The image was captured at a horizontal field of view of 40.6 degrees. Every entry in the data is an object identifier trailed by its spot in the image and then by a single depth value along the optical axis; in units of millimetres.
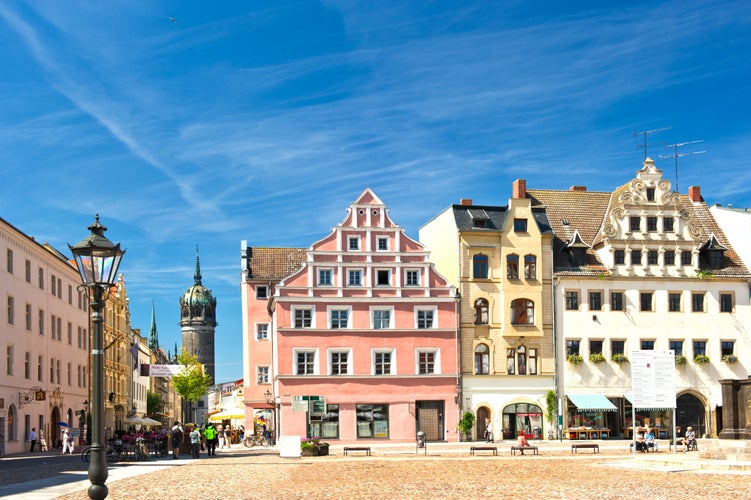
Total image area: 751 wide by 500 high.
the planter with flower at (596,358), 64938
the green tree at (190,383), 120750
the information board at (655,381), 39719
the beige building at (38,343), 56812
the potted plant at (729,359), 66125
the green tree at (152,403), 144112
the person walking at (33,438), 58578
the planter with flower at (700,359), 65750
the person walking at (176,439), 49625
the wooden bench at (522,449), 44000
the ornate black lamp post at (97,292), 14773
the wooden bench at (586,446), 43781
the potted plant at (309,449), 46625
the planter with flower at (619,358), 65188
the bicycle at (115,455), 46269
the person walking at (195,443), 49344
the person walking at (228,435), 64938
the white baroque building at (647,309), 65000
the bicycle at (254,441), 65125
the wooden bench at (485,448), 43812
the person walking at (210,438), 50519
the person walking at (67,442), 54875
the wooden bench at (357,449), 45531
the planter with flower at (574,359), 64562
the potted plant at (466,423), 62781
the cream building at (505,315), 64188
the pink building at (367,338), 62156
